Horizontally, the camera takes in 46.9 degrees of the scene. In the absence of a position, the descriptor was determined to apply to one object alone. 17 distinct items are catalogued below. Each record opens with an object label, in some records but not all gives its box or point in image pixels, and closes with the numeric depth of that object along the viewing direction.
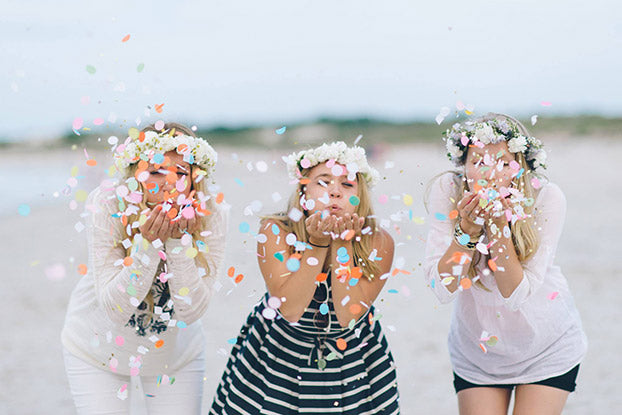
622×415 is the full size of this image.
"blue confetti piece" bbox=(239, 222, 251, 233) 3.11
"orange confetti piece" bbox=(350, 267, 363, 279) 3.10
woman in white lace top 3.17
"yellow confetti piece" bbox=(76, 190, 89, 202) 3.10
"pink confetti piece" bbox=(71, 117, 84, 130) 3.16
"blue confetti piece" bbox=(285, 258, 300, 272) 3.09
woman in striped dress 3.10
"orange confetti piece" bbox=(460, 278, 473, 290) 3.13
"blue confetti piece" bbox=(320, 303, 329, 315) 3.06
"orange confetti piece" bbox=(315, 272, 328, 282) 3.12
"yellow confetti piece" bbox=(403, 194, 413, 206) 3.06
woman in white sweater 3.10
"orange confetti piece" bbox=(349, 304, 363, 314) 3.06
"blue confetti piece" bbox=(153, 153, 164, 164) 3.11
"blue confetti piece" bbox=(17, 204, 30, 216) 2.99
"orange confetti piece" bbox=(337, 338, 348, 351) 3.09
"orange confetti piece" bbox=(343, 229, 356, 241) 3.09
